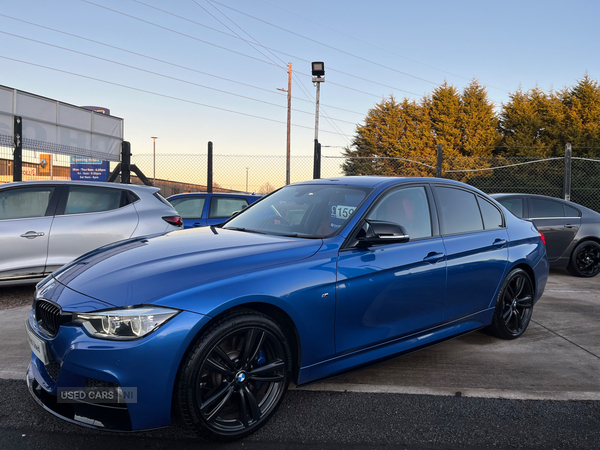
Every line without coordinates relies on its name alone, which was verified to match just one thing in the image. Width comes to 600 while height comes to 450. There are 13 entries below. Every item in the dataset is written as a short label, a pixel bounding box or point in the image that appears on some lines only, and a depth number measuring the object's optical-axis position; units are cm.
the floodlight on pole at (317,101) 1264
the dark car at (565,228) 820
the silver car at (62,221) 560
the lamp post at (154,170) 1182
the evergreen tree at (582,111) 2909
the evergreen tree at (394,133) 3381
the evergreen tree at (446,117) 3466
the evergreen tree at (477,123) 3372
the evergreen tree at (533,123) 3044
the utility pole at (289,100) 2511
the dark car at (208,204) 938
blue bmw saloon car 230
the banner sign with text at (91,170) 2112
